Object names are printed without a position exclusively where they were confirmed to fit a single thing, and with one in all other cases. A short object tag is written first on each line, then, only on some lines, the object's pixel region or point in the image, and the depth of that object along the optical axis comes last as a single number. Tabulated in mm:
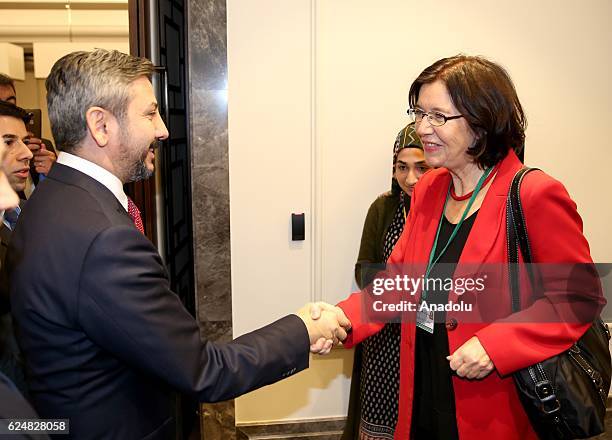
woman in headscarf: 2434
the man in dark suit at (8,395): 854
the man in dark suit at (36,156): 2752
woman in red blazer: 1442
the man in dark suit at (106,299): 1231
